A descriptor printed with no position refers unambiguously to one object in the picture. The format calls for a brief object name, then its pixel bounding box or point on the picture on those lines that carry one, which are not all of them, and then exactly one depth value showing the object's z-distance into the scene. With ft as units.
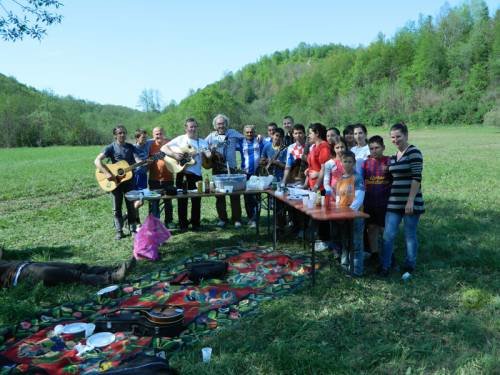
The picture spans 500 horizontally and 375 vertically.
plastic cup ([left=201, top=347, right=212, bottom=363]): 11.59
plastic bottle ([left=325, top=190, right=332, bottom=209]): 17.94
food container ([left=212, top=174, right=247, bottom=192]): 21.74
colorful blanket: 11.74
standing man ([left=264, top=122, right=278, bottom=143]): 26.23
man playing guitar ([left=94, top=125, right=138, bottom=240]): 24.21
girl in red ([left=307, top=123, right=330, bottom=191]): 20.70
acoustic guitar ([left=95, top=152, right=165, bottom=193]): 24.02
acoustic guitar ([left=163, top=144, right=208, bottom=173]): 24.06
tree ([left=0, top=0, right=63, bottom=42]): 23.20
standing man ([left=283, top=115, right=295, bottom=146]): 26.35
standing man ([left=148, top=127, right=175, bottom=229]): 25.53
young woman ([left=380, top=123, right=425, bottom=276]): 16.44
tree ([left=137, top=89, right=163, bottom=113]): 380.17
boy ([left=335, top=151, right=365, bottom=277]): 17.39
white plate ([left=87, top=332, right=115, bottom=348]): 12.32
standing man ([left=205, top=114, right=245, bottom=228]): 25.11
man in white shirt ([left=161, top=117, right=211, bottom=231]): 24.29
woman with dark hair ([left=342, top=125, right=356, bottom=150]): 21.54
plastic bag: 20.45
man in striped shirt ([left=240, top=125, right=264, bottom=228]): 26.11
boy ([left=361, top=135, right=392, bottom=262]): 17.85
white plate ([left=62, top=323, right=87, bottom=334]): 12.91
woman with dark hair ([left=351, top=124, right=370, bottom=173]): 19.74
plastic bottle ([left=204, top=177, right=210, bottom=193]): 21.97
